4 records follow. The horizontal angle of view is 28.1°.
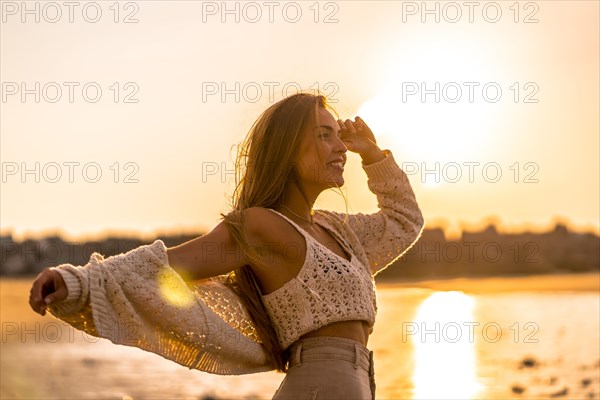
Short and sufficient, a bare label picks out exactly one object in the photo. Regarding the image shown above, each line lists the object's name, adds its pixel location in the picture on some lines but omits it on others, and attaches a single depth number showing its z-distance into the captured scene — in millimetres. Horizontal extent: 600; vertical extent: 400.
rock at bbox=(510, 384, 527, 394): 10102
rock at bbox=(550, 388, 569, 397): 9836
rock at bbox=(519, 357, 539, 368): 12067
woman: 3846
